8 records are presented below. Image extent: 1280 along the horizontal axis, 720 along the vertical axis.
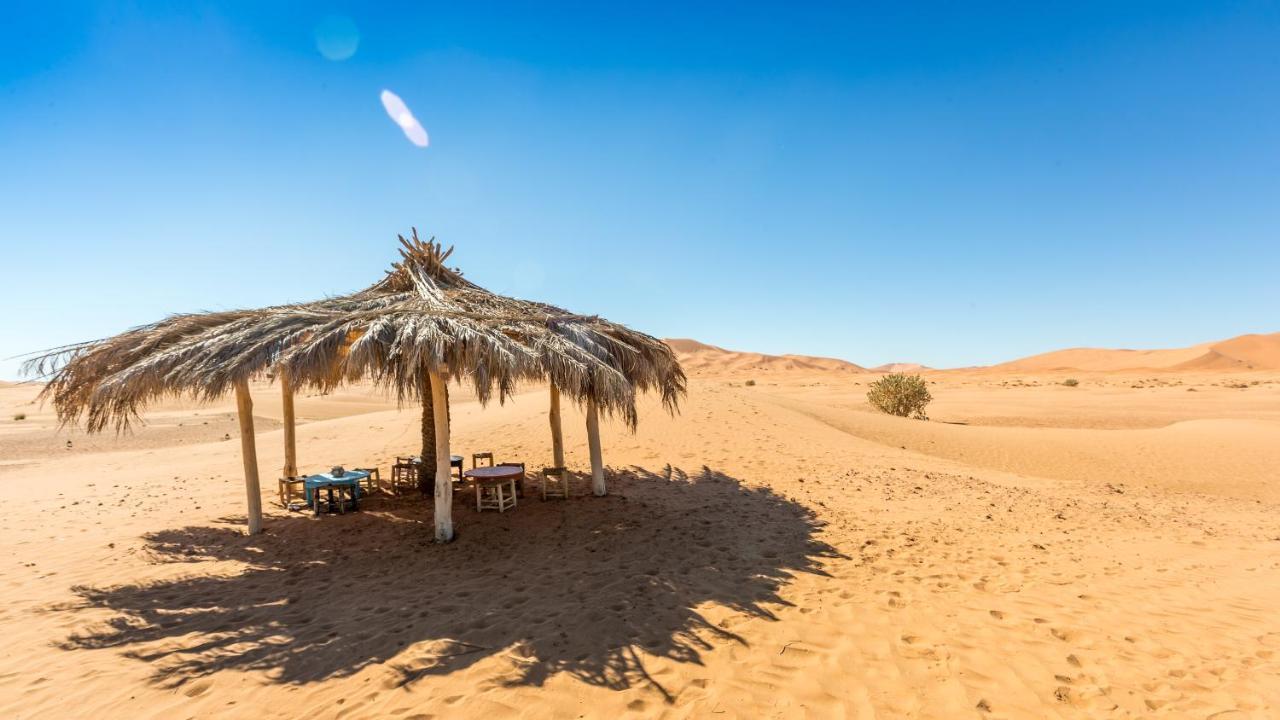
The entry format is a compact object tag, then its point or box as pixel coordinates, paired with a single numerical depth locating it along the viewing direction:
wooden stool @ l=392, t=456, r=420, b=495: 11.55
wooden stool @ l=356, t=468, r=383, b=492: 10.83
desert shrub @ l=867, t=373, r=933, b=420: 24.25
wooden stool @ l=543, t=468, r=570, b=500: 10.30
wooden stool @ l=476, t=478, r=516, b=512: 9.52
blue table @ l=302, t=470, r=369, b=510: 9.55
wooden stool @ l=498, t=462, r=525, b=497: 10.52
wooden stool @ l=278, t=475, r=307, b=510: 10.38
